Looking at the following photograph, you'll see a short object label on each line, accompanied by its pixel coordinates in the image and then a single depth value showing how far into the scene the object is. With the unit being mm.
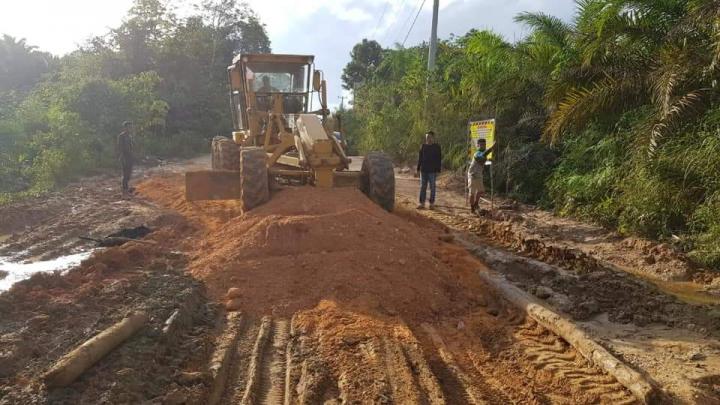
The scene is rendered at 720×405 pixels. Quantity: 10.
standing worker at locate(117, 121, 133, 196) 12867
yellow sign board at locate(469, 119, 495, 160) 10992
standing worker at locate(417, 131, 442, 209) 11547
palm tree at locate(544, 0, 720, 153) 8188
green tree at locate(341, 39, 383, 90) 50500
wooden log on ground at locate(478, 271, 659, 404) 3711
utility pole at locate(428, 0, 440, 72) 18969
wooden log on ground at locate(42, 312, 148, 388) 3543
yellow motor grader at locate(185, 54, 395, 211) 8734
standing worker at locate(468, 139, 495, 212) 10820
